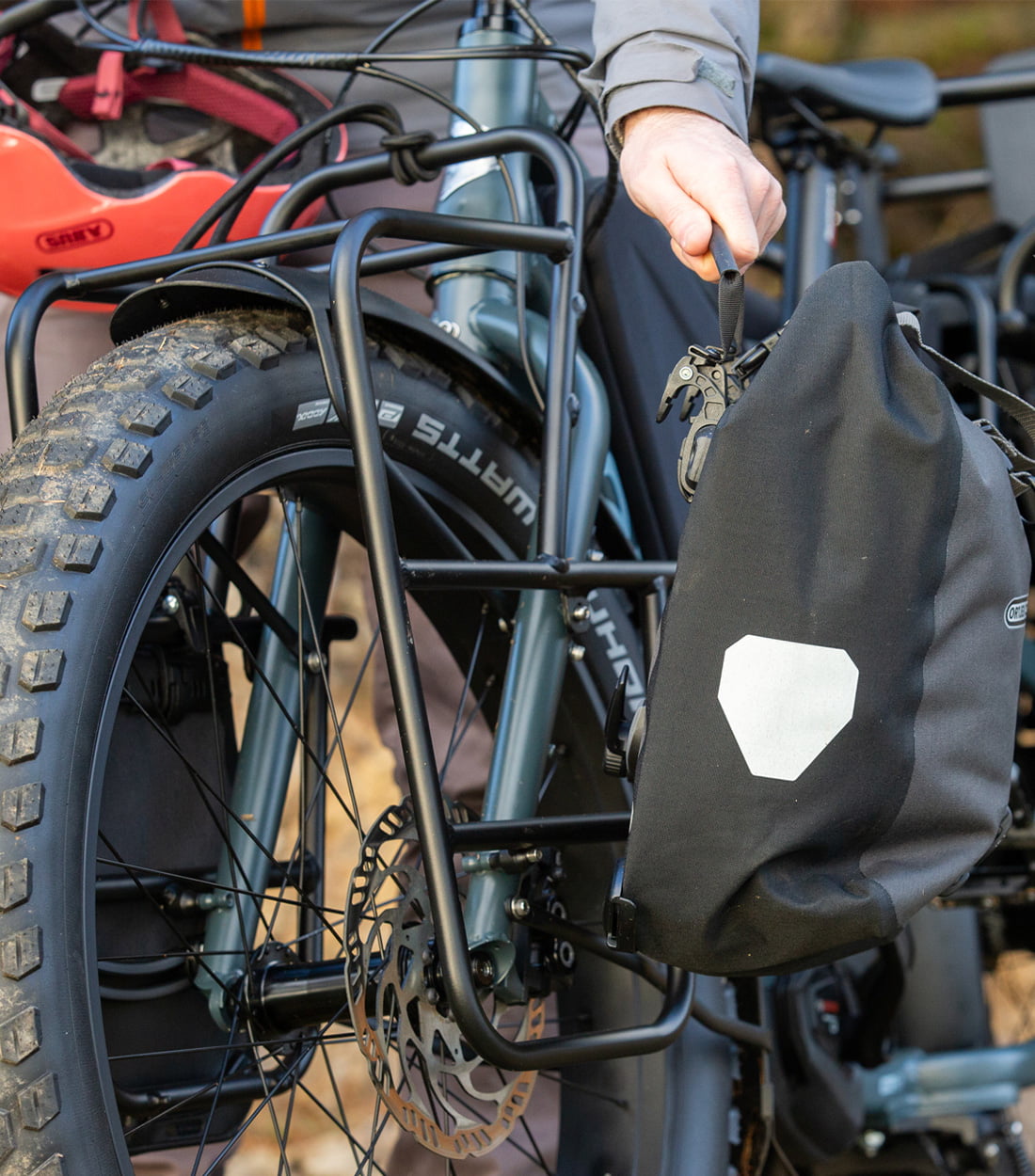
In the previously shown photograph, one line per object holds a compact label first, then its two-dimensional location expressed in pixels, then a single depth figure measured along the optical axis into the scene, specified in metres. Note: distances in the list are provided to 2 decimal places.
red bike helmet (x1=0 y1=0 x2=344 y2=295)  1.99
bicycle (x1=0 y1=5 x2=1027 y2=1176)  1.60
